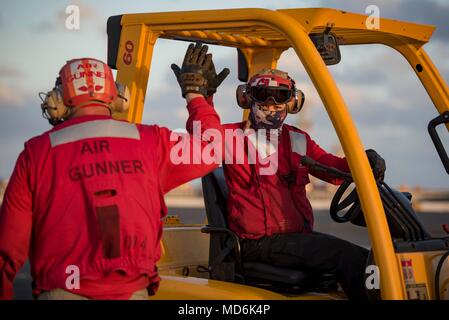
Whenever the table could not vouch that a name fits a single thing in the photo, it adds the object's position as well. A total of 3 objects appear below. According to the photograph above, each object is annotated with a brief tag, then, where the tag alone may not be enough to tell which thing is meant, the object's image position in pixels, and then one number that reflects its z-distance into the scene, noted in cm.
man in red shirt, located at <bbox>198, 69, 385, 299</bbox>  1021
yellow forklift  887
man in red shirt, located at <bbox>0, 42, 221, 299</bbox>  760
